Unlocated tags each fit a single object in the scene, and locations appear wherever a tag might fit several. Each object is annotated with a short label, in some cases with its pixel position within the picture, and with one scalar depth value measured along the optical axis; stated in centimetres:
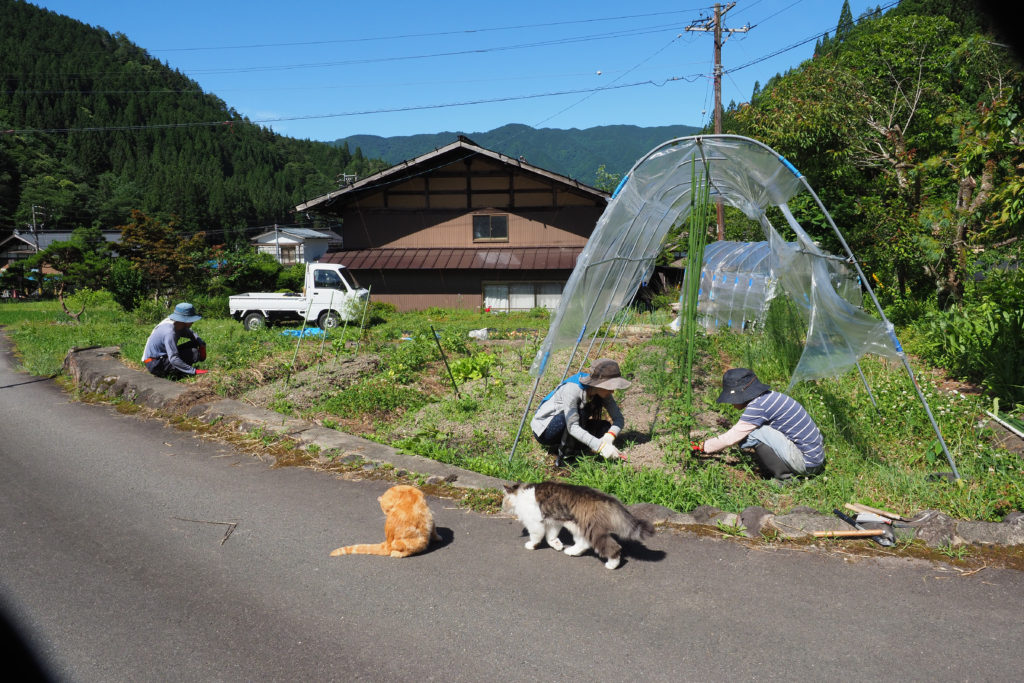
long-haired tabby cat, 387
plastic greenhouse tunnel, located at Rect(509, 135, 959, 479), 559
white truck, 1705
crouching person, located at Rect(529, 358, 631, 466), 522
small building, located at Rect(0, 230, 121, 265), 4459
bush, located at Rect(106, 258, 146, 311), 1958
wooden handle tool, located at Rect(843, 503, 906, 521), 420
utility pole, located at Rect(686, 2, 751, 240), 1897
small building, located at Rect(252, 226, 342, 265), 4959
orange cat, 410
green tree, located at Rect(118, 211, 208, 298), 2105
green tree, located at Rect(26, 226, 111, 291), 2831
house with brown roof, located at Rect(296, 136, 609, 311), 2212
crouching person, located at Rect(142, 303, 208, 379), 877
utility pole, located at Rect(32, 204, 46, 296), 3367
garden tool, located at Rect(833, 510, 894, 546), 403
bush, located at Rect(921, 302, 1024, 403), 671
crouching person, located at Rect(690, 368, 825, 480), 495
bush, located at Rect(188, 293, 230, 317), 2084
